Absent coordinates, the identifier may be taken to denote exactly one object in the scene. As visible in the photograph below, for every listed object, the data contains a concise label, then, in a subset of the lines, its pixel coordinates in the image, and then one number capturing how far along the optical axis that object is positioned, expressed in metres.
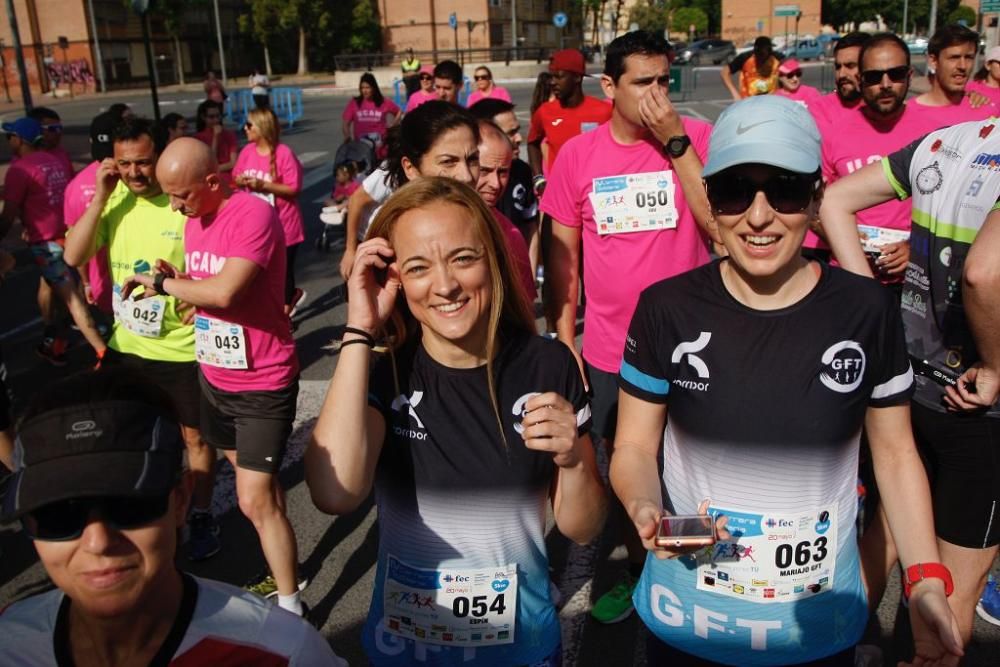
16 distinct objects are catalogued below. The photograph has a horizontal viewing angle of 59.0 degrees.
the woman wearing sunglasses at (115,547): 1.50
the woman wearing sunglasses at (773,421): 2.08
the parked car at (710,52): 52.94
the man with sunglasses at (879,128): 4.31
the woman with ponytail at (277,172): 7.73
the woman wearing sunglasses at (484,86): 12.53
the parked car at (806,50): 51.88
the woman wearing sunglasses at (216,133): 10.34
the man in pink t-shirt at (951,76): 4.64
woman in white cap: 7.67
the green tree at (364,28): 61.81
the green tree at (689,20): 87.12
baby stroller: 11.19
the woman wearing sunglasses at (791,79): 9.83
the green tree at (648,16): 86.19
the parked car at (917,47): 50.44
